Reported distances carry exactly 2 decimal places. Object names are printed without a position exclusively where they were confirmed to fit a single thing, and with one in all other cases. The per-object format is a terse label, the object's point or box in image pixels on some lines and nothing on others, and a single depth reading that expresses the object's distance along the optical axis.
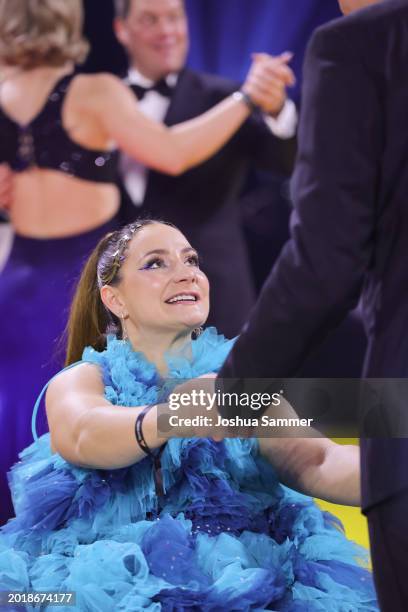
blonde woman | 12.63
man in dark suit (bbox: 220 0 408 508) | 10.86
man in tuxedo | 12.61
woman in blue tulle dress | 11.84
